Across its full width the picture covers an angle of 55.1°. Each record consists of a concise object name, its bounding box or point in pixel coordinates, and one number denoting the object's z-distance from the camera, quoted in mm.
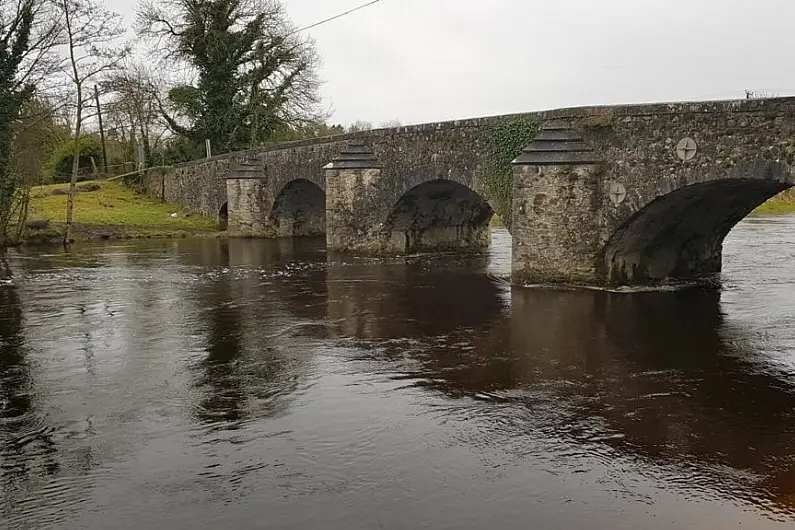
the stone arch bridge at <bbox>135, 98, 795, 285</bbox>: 12438
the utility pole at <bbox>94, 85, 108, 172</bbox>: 43344
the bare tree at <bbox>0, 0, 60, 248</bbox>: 24422
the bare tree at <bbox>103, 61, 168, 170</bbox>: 39750
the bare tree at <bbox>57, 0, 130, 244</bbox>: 25719
